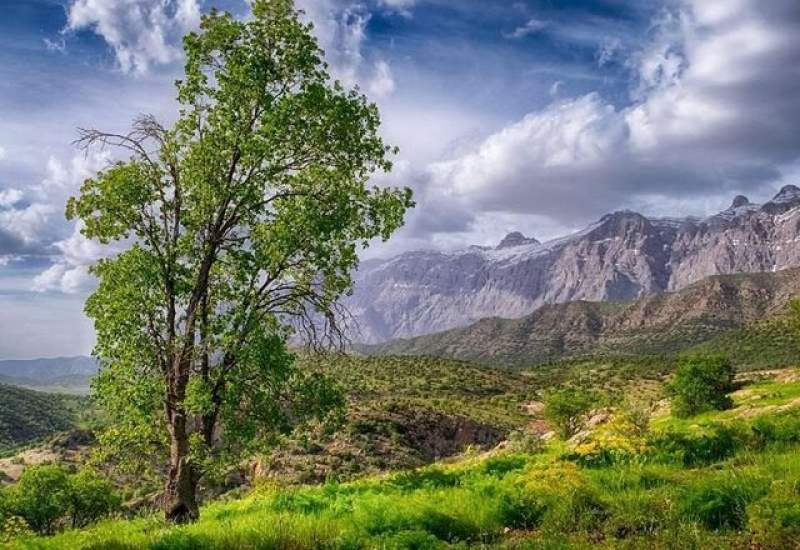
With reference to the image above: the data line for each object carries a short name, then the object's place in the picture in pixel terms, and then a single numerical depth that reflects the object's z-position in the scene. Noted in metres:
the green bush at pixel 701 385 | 53.99
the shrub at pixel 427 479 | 18.20
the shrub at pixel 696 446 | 17.70
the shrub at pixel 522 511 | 13.32
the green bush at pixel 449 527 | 12.85
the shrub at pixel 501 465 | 19.95
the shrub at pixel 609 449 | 17.91
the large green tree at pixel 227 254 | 19.03
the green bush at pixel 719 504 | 11.73
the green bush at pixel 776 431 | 18.02
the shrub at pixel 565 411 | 62.44
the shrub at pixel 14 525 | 27.33
